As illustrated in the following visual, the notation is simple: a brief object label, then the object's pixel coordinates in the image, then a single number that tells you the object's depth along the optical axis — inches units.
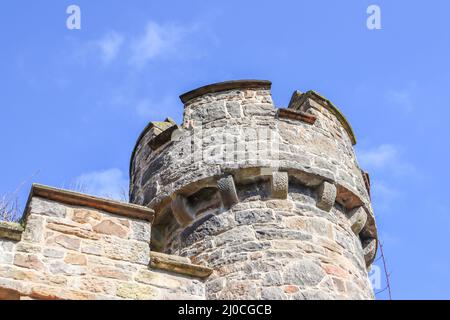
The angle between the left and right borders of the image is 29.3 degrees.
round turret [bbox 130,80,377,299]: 250.8
